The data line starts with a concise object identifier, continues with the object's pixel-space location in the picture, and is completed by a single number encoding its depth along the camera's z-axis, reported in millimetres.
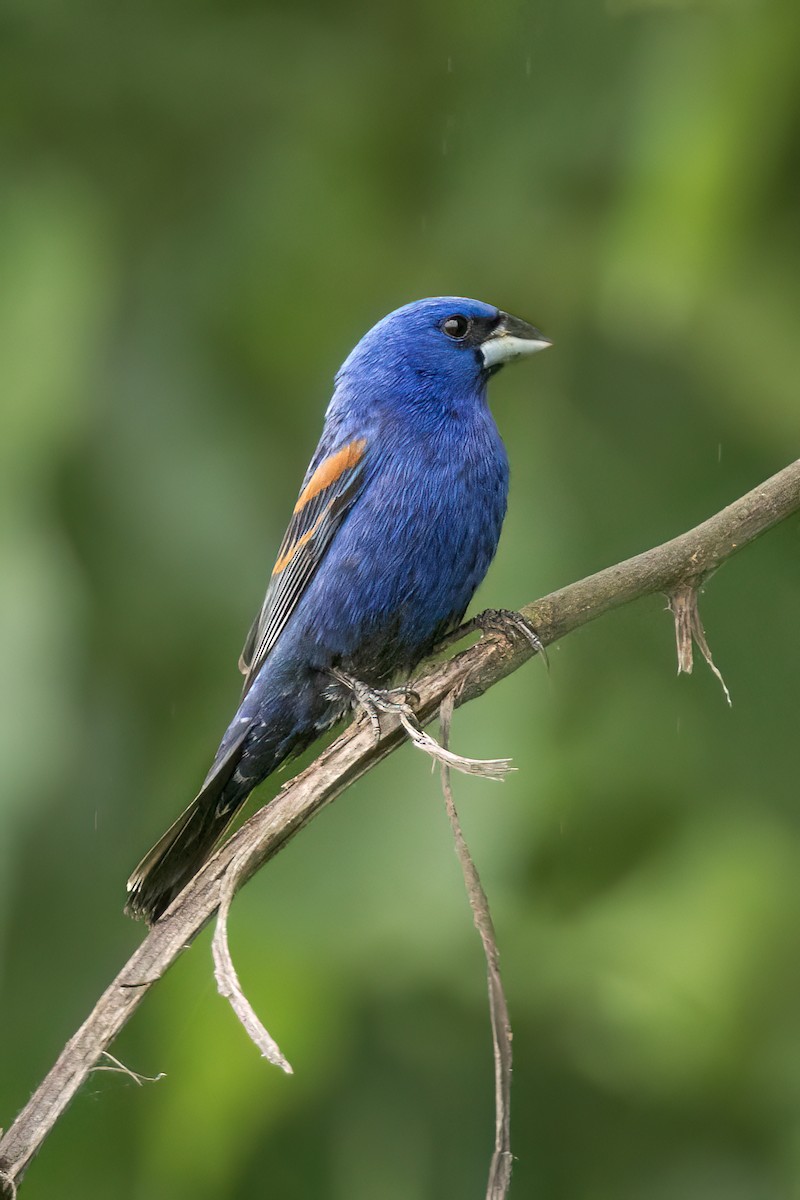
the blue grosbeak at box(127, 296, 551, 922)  7109
